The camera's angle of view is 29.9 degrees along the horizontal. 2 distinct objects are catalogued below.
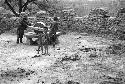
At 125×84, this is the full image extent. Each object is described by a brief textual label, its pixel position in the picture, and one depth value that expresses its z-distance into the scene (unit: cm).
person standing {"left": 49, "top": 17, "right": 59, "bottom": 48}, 1711
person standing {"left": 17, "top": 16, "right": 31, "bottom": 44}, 1802
